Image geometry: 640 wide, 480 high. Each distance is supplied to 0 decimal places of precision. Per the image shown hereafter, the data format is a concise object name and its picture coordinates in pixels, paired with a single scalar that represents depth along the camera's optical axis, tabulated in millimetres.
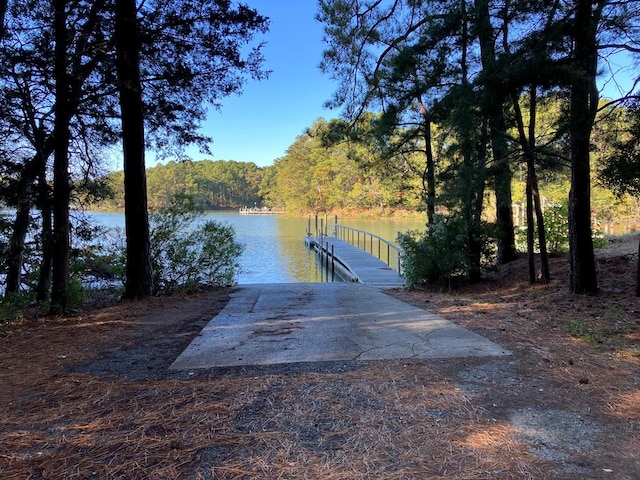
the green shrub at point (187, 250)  8625
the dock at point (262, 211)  73625
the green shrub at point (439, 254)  8727
